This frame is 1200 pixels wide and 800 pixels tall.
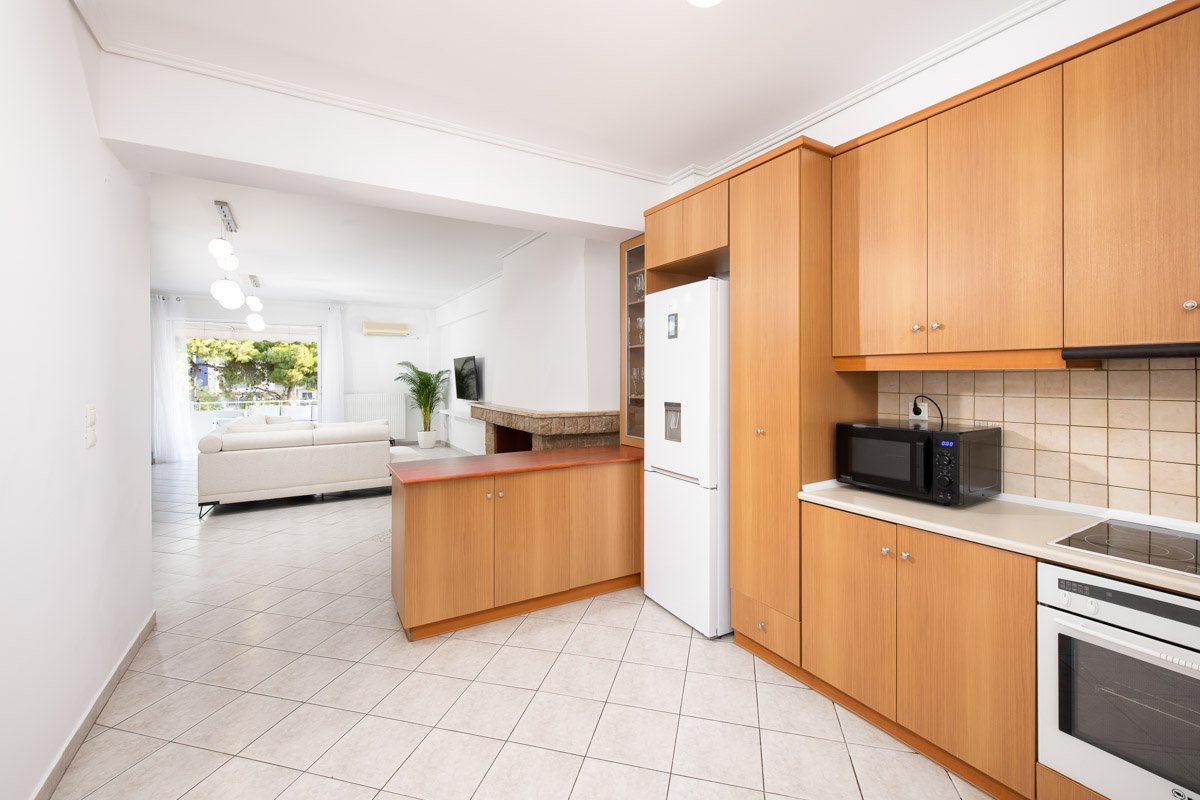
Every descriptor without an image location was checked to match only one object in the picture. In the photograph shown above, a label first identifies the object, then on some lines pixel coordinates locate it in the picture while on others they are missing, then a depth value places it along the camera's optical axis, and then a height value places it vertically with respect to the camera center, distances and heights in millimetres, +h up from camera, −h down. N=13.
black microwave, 1831 -277
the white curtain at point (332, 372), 8945 +434
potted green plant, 9047 +81
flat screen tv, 7656 +253
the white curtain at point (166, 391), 7934 +124
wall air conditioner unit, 9219 +1227
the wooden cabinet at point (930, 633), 1512 -835
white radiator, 9109 -232
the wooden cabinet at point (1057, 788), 1382 -1105
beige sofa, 4883 -638
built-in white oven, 1223 -773
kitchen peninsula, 2613 -779
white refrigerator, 2547 -314
